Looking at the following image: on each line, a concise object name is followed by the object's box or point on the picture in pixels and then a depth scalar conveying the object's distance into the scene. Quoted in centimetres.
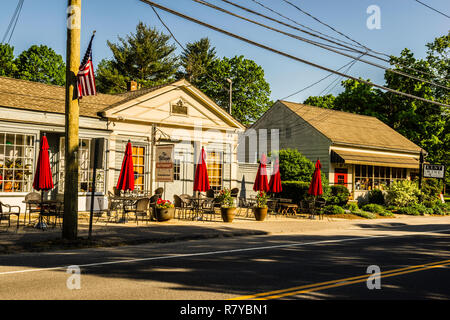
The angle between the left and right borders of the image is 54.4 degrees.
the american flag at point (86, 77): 1146
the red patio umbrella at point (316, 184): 2027
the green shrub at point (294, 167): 2494
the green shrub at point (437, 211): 2725
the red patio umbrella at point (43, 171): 1329
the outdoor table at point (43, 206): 1350
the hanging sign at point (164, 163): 1658
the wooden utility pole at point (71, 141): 1148
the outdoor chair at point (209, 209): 1783
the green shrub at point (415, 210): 2578
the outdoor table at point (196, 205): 1793
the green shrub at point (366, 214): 2269
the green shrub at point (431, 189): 2949
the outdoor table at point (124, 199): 1567
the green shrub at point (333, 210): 2258
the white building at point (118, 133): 1642
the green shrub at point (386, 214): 2400
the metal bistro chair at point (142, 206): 1529
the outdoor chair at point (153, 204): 1672
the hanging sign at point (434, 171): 2831
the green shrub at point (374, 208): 2475
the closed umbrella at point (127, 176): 1540
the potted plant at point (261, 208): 1844
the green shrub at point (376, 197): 3019
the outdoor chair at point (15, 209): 1603
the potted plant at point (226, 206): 1730
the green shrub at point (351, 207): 2378
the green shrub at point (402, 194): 2731
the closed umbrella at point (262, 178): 1928
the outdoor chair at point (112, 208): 1603
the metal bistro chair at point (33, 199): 1386
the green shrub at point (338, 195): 2345
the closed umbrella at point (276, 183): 2003
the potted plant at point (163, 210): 1648
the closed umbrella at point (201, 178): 1783
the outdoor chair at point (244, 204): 1999
